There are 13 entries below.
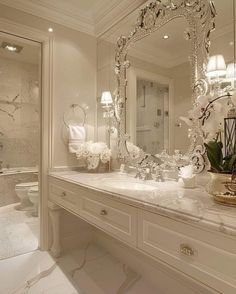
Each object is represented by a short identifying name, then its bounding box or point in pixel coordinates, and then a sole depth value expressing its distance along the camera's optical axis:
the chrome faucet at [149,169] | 1.76
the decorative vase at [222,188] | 0.96
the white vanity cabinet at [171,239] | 0.77
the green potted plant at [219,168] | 1.02
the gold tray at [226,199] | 0.95
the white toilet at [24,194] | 3.50
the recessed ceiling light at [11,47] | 3.22
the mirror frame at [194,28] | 1.47
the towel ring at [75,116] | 2.36
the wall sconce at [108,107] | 2.34
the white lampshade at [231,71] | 1.33
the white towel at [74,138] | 2.29
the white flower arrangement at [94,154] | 2.16
